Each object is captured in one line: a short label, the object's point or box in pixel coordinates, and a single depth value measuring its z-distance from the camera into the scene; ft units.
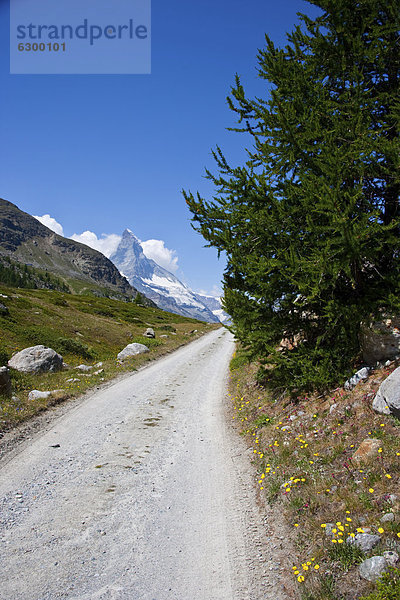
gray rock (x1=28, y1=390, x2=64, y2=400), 43.65
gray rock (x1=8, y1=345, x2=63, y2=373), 56.95
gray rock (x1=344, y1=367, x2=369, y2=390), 27.27
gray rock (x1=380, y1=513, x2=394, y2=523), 15.23
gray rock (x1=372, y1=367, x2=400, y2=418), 20.90
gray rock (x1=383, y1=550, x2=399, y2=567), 13.27
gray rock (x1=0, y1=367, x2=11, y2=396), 41.47
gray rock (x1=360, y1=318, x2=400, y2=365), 26.81
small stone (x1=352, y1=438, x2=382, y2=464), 19.51
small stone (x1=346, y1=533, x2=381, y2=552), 14.37
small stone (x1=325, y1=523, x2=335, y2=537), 16.26
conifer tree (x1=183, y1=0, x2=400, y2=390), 25.45
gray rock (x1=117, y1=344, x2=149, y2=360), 89.67
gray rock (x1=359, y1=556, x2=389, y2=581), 13.14
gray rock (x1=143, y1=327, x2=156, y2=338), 143.54
